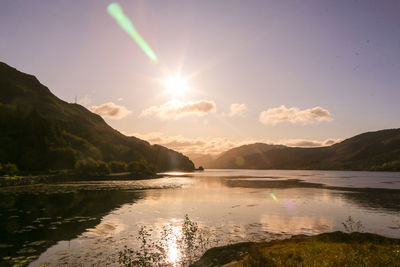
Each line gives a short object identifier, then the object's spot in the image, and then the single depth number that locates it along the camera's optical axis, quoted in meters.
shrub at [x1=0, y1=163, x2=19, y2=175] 108.06
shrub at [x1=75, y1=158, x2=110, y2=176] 168.99
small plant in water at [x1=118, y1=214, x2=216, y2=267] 21.42
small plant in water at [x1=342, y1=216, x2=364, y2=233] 34.19
